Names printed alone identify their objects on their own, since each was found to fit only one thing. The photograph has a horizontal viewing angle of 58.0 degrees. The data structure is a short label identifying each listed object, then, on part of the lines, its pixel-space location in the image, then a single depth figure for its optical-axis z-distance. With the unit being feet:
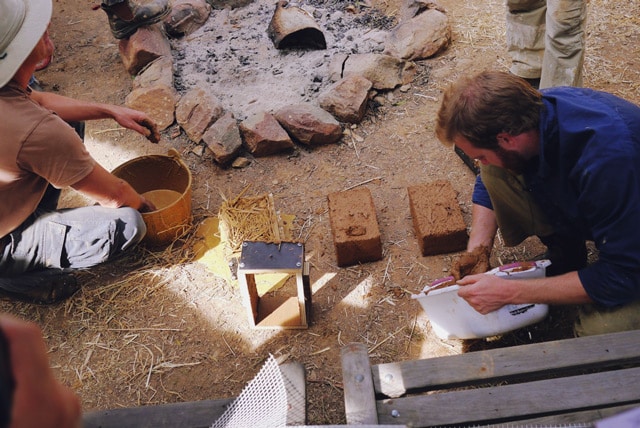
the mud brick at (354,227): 10.55
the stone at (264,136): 13.26
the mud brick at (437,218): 10.55
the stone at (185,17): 17.47
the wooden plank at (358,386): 6.48
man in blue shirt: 6.80
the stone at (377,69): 14.73
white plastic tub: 8.14
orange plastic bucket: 11.23
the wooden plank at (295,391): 7.22
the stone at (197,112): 13.98
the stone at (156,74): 15.21
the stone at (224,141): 13.17
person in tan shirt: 8.48
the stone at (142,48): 16.08
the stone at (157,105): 14.56
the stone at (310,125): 13.42
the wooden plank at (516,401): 6.34
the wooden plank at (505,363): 6.79
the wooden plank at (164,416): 7.25
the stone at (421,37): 15.67
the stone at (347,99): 13.89
